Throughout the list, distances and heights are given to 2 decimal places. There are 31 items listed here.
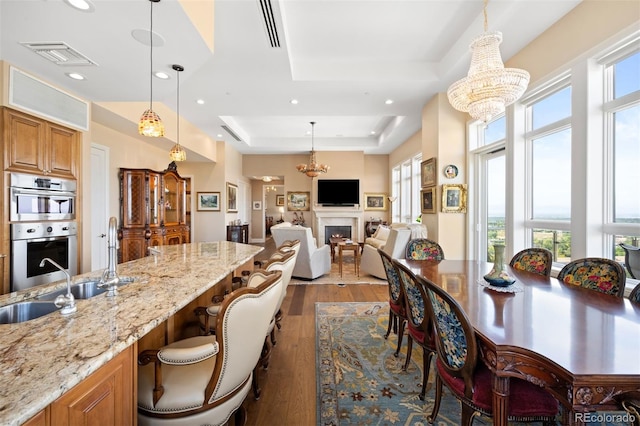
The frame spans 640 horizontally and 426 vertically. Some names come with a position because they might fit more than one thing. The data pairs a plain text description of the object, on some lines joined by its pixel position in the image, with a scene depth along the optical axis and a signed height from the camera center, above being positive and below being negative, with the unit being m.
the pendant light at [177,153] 4.04 +0.92
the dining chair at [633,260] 1.99 -0.38
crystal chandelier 2.25 +1.14
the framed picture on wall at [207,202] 7.38 +0.30
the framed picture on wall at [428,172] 4.57 +0.73
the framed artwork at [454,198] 4.37 +0.24
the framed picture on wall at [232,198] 7.75 +0.46
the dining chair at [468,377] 1.25 -0.86
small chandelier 7.11 +1.20
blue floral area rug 1.73 -1.35
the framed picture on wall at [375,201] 9.23 +0.40
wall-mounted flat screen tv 8.73 +0.71
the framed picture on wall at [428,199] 4.59 +0.24
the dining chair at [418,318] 1.83 -0.78
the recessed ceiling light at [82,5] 1.73 +1.40
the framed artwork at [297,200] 9.30 +0.44
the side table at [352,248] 5.36 -0.74
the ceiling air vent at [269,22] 2.48 +1.97
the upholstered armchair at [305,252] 4.82 -0.76
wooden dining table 0.99 -0.58
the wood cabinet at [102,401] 0.77 -0.63
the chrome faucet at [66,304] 1.20 -0.42
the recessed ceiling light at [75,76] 2.71 +1.44
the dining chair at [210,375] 1.15 -0.80
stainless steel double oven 2.67 -0.16
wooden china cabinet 4.91 +0.02
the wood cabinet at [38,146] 2.60 +0.74
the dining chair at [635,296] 1.58 -0.51
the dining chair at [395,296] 2.41 -0.80
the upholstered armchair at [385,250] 4.73 -0.75
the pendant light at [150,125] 2.58 +0.86
